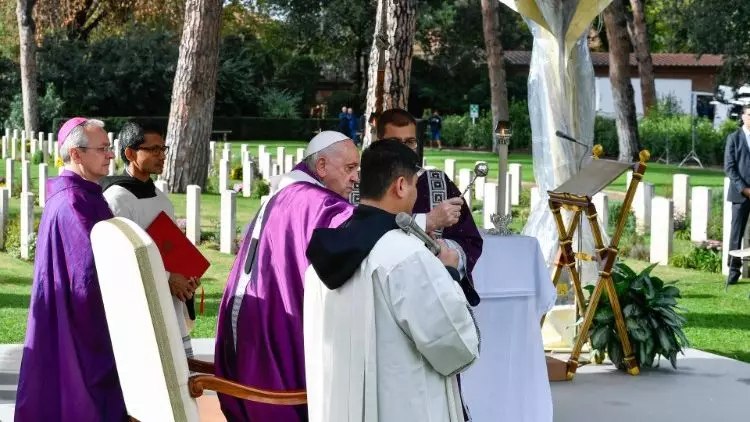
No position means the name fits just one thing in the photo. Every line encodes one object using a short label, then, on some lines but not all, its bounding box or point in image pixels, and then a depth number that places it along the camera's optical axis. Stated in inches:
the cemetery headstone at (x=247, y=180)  964.6
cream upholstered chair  185.8
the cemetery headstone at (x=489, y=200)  716.0
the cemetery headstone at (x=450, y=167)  950.4
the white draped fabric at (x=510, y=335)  287.1
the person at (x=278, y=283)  202.7
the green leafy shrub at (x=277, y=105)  2202.3
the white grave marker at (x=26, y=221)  625.0
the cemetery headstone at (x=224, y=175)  944.9
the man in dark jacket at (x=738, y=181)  526.9
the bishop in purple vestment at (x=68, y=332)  217.8
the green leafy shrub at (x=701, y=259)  595.2
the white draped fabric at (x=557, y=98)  415.5
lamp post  293.7
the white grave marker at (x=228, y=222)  636.1
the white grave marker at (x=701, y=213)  668.1
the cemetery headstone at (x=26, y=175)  843.5
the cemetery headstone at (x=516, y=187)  869.8
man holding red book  264.8
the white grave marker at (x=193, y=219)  655.8
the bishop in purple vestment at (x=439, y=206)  235.8
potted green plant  355.6
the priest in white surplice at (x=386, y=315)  162.4
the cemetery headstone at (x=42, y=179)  782.5
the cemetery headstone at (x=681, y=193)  797.9
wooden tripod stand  336.8
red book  256.2
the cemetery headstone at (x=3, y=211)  666.8
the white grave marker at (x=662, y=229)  608.1
